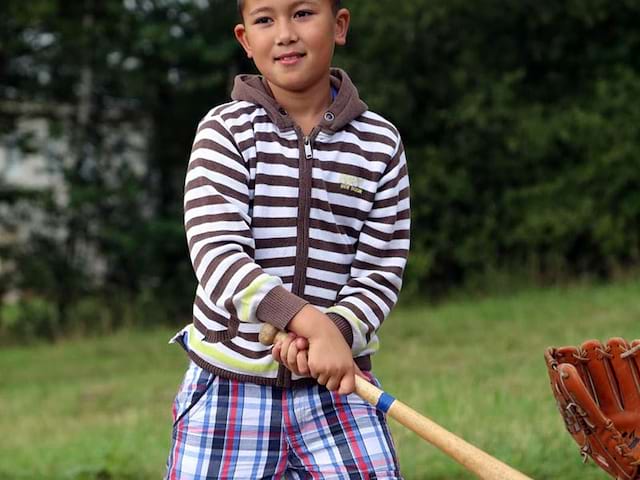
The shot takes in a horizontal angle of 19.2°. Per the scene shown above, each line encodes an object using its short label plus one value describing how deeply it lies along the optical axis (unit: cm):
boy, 442
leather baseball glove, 406
